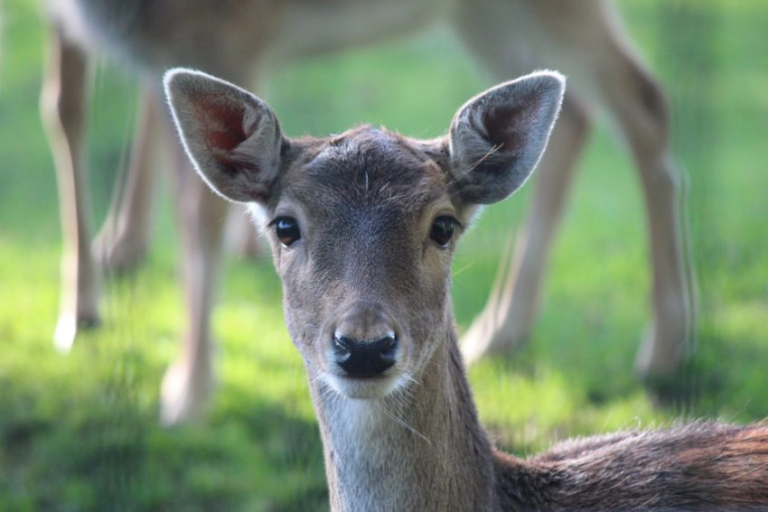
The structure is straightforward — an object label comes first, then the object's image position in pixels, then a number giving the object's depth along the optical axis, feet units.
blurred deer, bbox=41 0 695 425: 39.55
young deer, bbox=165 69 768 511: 22.88
